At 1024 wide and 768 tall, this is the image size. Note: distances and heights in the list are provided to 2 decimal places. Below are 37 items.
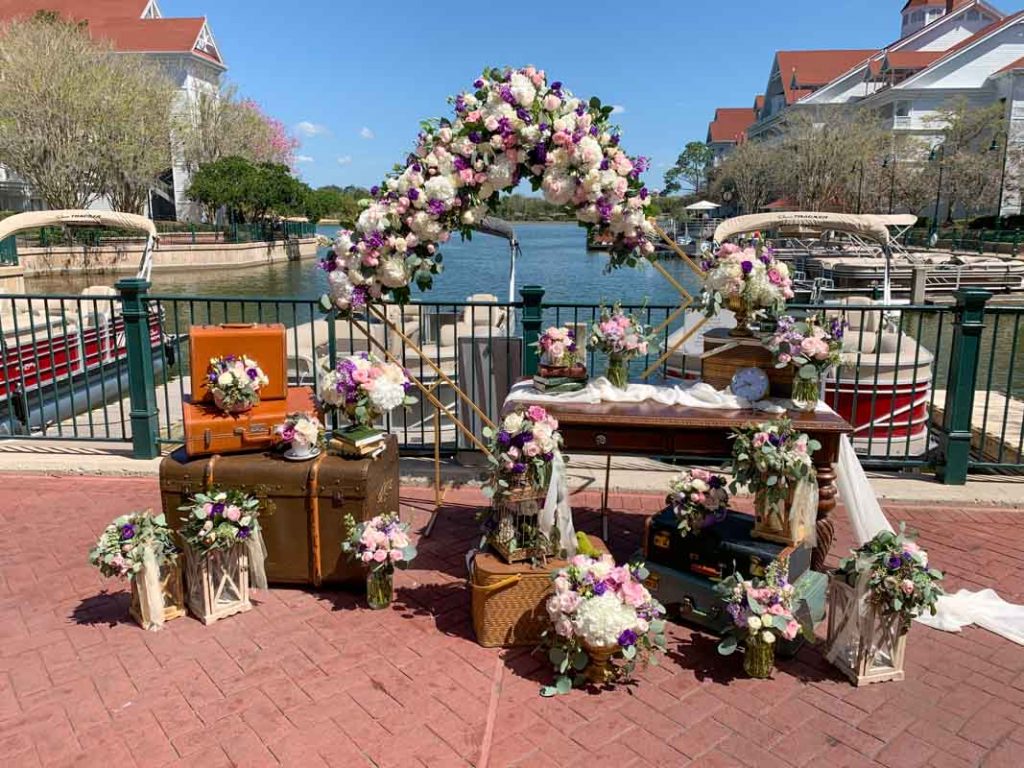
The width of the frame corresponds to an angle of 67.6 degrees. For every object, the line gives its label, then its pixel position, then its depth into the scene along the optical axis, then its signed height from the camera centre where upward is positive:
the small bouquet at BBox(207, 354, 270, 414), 4.38 -0.83
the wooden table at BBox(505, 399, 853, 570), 4.32 -1.10
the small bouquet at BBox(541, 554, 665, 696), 3.30 -1.66
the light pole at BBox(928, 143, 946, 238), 42.72 +4.61
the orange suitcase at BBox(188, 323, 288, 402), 4.57 -0.67
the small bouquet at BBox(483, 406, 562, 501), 3.79 -1.05
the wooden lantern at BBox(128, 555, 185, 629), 4.00 -1.86
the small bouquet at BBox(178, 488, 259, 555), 3.88 -1.45
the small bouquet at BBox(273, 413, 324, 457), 4.30 -1.09
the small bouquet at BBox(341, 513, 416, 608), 4.03 -1.62
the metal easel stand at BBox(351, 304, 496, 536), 4.90 -1.15
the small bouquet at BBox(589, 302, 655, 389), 4.87 -0.66
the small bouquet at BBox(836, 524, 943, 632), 3.32 -1.46
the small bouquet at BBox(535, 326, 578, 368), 4.78 -0.68
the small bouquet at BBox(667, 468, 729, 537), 4.05 -1.38
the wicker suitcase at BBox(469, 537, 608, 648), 3.76 -1.78
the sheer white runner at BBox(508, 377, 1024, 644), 4.05 -1.48
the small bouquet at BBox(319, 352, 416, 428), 4.40 -0.88
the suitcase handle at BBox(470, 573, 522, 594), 3.75 -1.67
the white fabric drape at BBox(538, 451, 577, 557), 3.89 -1.38
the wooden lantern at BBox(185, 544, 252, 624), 3.99 -1.81
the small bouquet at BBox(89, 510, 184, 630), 3.82 -1.63
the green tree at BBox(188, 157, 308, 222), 46.16 +2.99
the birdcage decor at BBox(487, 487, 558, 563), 3.86 -1.48
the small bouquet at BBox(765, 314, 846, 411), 4.30 -0.62
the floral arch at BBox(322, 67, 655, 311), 4.23 +0.33
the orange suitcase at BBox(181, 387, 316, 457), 4.31 -1.08
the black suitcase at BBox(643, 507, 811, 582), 3.85 -1.60
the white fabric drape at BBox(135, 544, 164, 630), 3.88 -1.81
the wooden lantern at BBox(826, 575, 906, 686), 3.47 -1.81
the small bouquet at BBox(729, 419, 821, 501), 3.81 -1.09
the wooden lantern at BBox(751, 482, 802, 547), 3.90 -1.43
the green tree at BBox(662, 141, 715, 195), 94.00 +8.84
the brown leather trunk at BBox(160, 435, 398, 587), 4.22 -1.42
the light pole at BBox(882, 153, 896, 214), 44.78 +3.91
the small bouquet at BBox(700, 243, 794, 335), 4.55 -0.26
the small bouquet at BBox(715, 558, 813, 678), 3.46 -1.69
